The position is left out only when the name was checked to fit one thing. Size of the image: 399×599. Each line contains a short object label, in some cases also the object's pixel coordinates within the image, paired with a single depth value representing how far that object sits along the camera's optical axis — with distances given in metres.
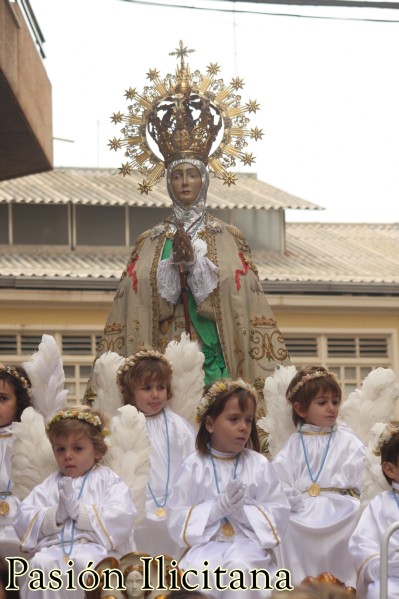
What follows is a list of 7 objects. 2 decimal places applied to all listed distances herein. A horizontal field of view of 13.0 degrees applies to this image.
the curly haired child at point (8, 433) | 11.51
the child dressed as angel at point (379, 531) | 10.08
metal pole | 8.34
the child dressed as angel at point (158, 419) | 11.95
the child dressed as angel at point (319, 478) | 11.50
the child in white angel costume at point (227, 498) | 10.24
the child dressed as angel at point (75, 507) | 10.17
